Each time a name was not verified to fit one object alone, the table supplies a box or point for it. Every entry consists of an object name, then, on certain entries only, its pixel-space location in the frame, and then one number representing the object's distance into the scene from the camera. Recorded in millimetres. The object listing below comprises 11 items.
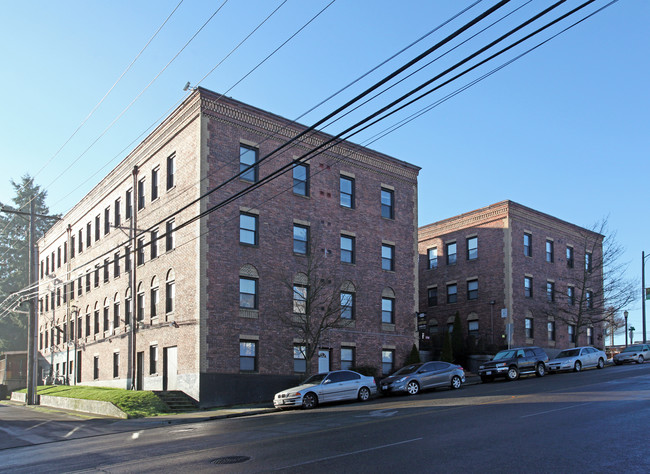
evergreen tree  74188
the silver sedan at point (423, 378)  26547
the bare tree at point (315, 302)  29188
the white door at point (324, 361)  31858
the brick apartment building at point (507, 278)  43781
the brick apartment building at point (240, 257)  28562
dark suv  31172
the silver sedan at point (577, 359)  34188
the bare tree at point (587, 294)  46781
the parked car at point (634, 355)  39781
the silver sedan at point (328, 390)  23906
